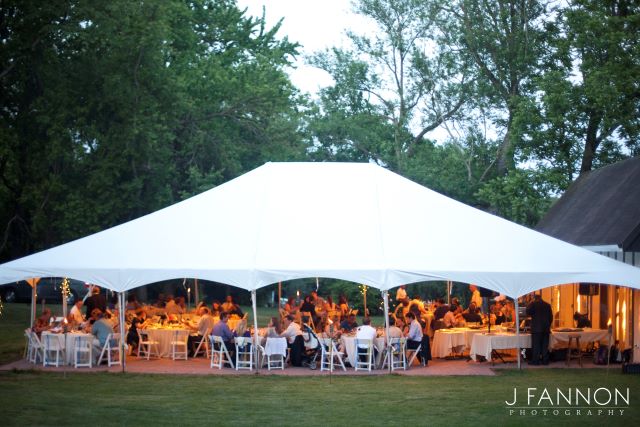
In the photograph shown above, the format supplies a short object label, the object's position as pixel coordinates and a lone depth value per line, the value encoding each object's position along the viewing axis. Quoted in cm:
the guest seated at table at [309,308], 2555
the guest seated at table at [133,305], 2503
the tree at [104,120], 3447
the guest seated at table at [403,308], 2672
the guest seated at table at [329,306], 2743
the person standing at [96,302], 2438
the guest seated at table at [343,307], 2728
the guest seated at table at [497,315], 2563
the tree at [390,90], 4069
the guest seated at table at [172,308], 2588
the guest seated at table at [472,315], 2459
